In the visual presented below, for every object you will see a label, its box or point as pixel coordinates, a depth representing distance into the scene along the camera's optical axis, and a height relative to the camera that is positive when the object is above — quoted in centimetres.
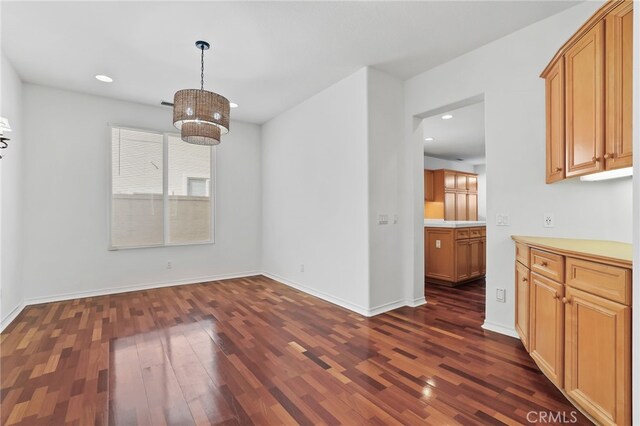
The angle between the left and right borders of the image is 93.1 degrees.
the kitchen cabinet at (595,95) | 180 +78
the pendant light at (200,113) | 276 +91
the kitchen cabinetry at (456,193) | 830 +51
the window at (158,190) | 466 +35
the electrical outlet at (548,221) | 271 -9
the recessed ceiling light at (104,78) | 387 +172
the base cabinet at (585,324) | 147 -66
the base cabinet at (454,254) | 492 -73
